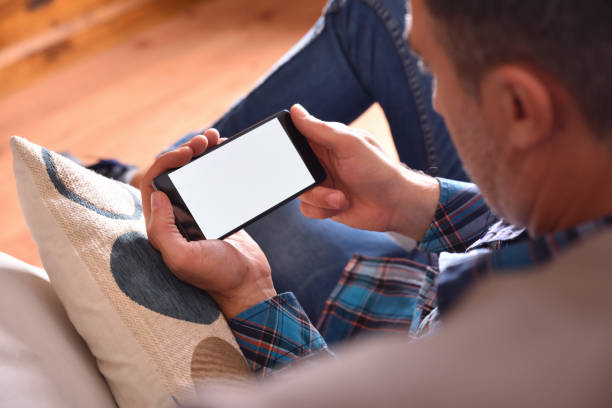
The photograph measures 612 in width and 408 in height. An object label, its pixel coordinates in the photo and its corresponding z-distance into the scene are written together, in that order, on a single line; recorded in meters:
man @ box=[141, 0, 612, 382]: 0.42
